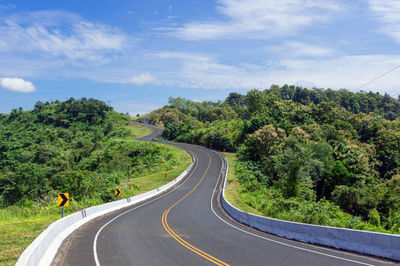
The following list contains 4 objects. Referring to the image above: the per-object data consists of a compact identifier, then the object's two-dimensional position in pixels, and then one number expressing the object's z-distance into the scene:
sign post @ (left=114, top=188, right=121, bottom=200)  29.20
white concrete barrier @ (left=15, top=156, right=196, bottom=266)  9.46
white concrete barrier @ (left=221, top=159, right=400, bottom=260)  9.48
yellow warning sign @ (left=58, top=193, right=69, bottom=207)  18.10
